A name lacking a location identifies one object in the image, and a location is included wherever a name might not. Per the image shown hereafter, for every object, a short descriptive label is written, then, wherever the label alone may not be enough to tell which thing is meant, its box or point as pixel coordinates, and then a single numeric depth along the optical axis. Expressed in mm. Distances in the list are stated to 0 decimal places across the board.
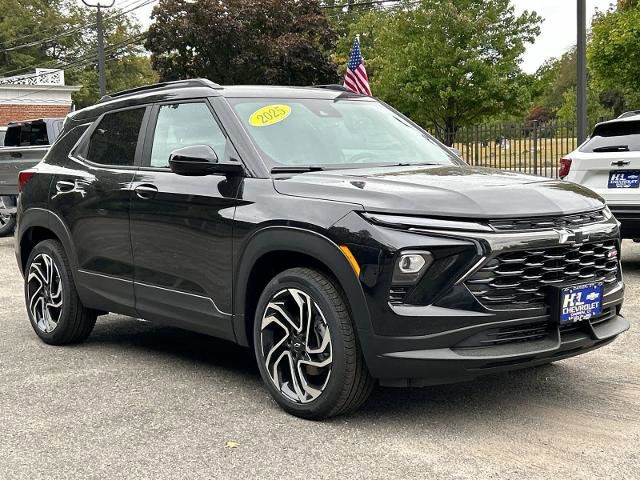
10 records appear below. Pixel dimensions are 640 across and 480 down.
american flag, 15734
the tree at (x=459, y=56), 32281
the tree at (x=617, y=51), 27219
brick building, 39931
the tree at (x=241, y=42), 34844
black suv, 3955
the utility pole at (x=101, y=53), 29891
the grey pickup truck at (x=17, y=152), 13750
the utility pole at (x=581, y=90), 13664
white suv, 8453
